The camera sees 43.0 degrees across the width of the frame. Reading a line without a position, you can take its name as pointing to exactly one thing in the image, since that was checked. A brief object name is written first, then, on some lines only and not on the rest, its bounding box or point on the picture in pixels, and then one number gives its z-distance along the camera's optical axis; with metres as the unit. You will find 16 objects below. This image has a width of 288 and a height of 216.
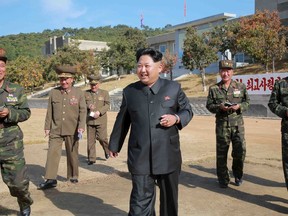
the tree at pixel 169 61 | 41.59
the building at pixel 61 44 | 70.75
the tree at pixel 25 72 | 51.64
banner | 16.69
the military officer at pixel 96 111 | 7.83
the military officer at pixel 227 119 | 5.53
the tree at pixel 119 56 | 50.97
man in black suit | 3.28
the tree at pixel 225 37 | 33.19
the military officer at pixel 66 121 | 5.88
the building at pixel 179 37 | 42.05
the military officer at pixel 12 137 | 3.96
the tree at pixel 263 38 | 28.38
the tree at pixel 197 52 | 32.91
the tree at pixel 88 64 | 48.50
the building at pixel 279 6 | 35.91
